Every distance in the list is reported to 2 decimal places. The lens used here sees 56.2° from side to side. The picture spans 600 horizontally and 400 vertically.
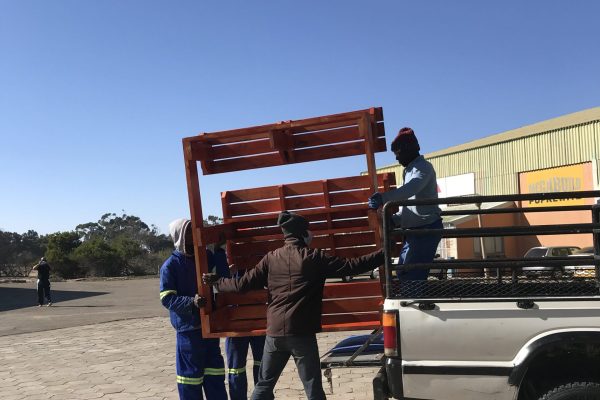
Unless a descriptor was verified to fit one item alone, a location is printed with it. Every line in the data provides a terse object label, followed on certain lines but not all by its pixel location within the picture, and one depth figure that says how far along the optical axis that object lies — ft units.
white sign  113.09
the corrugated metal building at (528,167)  91.66
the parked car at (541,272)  16.16
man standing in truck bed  13.40
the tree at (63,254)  133.39
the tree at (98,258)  134.41
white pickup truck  10.62
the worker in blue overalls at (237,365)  17.22
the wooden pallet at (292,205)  14.33
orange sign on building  93.15
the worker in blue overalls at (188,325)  14.92
